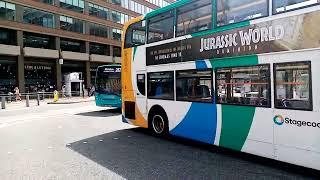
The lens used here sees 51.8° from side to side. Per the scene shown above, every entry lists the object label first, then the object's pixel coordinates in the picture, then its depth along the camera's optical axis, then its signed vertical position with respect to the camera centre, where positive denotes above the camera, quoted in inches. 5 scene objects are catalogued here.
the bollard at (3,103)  1000.4 -52.1
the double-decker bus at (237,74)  228.4 +8.5
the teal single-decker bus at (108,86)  755.4 -2.1
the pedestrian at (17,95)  1291.8 -36.0
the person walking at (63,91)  1524.6 -26.3
